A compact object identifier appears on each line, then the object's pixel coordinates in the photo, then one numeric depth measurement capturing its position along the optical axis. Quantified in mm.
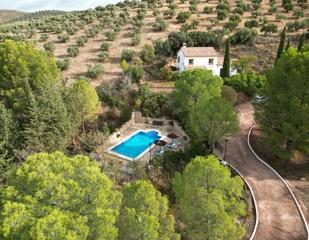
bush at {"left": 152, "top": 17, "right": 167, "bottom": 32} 44529
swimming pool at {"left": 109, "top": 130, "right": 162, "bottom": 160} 24604
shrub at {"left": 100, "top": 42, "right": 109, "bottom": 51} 38637
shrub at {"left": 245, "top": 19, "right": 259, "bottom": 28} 44137
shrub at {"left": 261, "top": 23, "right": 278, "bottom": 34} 41460
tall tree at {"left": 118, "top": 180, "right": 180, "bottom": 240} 10576
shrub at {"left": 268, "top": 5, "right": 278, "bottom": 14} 49295
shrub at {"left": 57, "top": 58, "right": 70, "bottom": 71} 33281
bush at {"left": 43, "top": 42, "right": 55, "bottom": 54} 37986
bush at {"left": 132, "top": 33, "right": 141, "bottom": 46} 40178
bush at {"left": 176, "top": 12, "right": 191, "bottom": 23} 47050
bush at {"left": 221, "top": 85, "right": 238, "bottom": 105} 28554
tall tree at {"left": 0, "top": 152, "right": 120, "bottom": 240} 9259
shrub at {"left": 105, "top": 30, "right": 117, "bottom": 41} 42151
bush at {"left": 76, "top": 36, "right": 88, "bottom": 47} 40705
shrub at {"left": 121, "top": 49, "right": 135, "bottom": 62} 36065
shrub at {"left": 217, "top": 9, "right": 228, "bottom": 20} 47478
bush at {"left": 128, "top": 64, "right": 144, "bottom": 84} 31942
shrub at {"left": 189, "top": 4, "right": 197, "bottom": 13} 52187
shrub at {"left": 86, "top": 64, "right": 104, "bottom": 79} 32150
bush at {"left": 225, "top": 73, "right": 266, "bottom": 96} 31317
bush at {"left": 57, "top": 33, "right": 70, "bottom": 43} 42108
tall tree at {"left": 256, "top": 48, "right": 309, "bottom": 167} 19101
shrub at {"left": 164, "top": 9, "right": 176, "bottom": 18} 50115
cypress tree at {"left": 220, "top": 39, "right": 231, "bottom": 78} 31727
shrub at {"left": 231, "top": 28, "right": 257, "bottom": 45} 39755
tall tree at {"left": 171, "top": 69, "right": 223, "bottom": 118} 24000
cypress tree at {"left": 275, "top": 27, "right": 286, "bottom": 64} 32415
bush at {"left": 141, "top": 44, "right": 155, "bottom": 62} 36022
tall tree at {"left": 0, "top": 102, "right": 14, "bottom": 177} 20260
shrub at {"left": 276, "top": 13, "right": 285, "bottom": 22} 46058
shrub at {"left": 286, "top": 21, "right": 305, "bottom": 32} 41870
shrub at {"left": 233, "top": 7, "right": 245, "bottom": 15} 49338
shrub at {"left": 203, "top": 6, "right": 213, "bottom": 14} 51453
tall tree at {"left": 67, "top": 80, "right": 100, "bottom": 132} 23849
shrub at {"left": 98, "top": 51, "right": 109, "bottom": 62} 36037
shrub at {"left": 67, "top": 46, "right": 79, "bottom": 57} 37209
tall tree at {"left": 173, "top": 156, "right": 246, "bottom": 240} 12669
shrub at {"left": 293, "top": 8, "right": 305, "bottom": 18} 46489
